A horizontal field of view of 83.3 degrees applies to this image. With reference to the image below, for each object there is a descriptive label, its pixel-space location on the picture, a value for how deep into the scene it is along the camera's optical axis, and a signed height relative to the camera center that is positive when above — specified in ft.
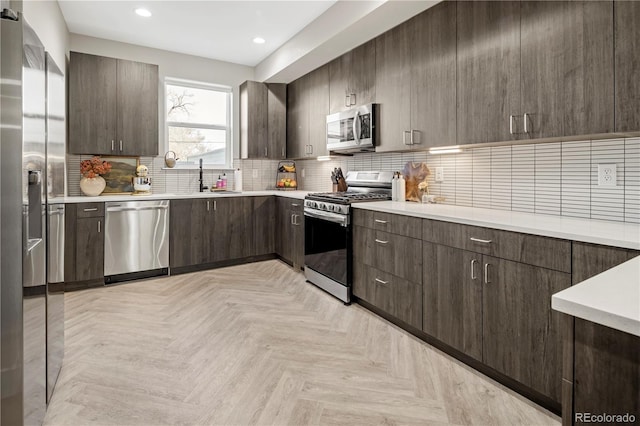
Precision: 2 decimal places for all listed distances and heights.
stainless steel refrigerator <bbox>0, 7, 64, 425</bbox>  4.22 -0.15
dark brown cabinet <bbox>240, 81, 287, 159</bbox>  16.38 +4.16
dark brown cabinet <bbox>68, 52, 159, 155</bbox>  12.75 +3.87
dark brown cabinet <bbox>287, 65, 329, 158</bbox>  14.08 +4.04
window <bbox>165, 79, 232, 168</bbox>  15.84 +4.00
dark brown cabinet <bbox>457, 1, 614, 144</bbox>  5.99 +2.65
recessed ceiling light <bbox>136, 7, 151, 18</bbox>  11.59 +6.49
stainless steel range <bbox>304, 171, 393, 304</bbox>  10.69 -0.65
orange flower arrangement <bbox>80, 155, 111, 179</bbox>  13.08 +1.56
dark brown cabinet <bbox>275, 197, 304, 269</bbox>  13.98 -0.87
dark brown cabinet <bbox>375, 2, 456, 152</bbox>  8.74 +3.43
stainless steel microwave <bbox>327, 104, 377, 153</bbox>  11.23 +2.66
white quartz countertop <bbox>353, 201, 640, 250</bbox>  5.10 -0.27
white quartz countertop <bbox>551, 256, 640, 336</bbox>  2.21 -0.64
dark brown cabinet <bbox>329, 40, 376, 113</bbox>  11.40 +4.48
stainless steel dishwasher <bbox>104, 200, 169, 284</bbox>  12.46 -1.06
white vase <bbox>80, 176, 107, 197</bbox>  13.10 +0.90
